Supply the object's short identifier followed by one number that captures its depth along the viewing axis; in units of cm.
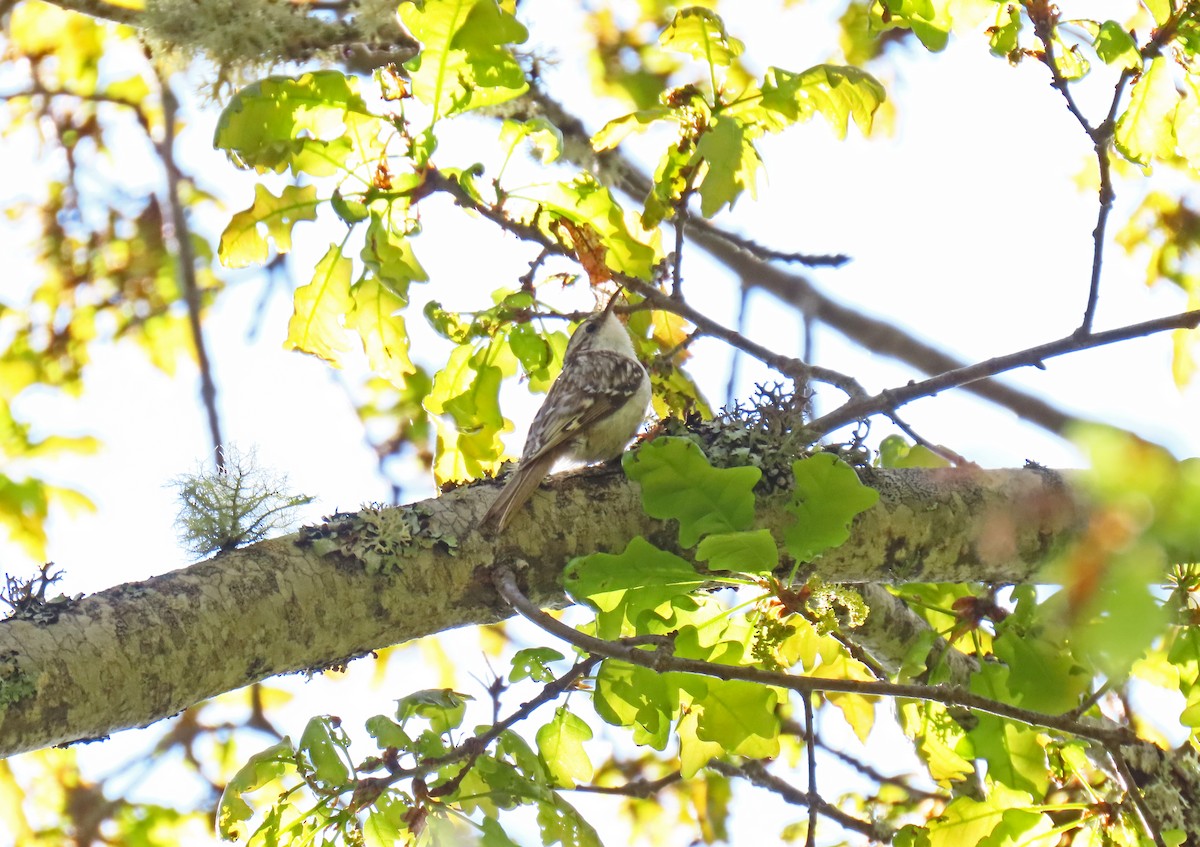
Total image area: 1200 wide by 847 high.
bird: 731
